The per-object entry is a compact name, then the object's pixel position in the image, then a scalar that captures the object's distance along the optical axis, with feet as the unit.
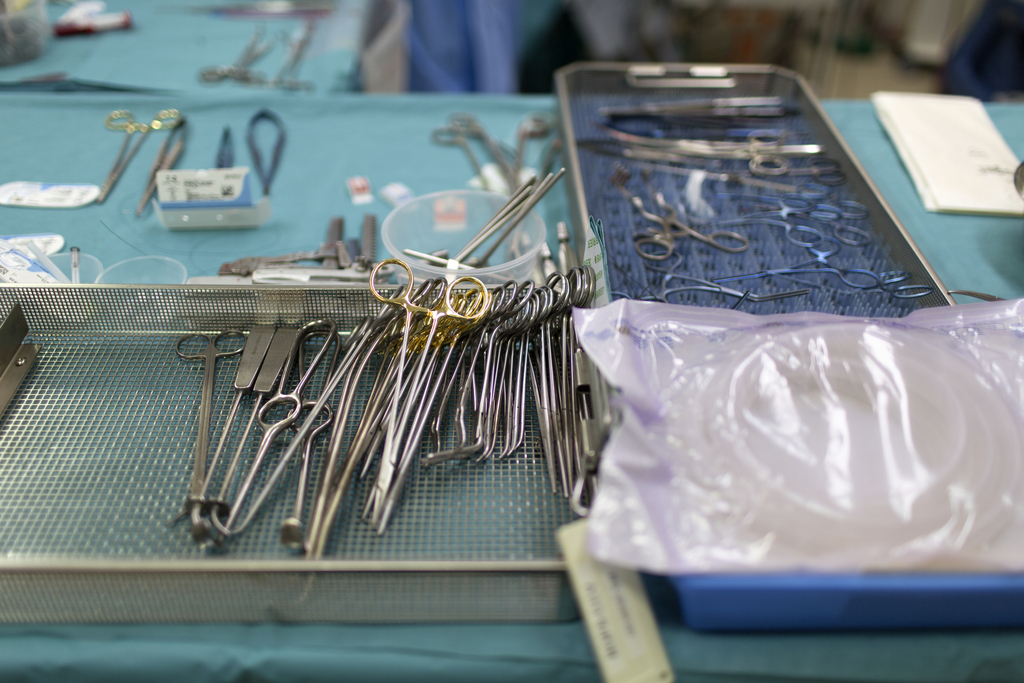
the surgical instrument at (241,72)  5.17
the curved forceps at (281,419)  2.27
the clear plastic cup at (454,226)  3.54
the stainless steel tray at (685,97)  3.49
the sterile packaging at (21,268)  3.01
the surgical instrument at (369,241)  3.60
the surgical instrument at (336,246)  3.54
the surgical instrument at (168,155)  4.10
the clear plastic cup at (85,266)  3.44
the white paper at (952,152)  4.21
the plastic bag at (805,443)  1.91
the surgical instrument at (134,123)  4.66
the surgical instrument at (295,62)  5.19
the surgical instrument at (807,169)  4.29
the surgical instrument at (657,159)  4.34
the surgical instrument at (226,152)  4.34
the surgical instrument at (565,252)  3.41
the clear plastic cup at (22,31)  4.94
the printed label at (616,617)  1.91
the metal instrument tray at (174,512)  2.02
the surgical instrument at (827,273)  3.44
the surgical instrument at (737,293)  3.23
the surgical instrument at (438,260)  3.10
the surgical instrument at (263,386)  2.26
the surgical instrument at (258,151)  4.31
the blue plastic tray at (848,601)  1.83
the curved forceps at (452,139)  4.67
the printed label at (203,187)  3.74
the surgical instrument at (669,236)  3.64
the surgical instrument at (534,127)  4.75
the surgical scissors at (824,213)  3.82
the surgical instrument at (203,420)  2.20
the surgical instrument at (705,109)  4.88
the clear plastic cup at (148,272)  3.47
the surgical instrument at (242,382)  2.17
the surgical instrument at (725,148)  4.52
